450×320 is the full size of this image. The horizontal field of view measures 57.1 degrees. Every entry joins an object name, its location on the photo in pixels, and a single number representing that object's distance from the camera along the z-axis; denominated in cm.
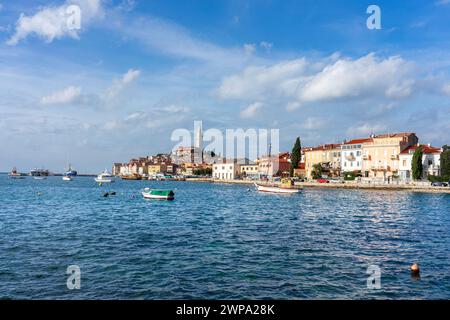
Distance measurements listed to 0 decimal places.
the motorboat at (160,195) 5184
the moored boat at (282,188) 6629
